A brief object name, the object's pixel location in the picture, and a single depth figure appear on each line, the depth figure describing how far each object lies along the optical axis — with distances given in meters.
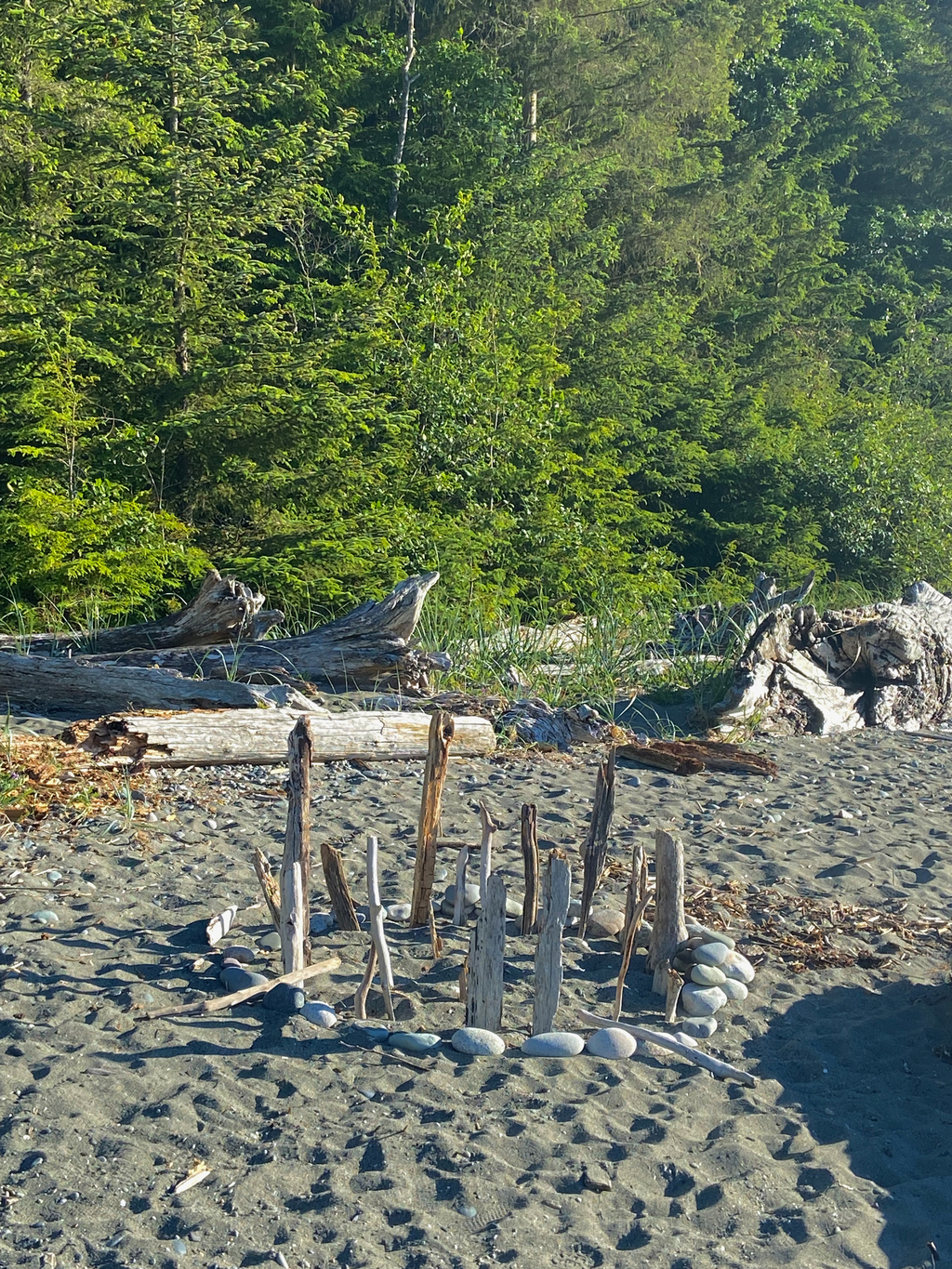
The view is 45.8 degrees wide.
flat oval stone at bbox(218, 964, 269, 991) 3.37
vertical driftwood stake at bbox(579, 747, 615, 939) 3.97
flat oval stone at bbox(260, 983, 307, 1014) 3.28
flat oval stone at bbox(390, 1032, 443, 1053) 3.16
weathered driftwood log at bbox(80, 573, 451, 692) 6.98
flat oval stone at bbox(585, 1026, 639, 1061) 3.22
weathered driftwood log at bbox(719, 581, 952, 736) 7.90
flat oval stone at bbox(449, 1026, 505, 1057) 3.15
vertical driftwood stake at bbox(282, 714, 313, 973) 3.32
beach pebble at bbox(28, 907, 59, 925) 3.76
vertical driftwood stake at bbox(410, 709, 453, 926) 3.83
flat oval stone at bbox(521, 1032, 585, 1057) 3.19
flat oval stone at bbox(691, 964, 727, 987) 3.62
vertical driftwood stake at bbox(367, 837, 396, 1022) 3.18
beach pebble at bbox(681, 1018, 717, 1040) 3.42
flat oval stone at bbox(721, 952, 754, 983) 3.75
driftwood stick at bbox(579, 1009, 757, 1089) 3.18
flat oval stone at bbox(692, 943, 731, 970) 3.71
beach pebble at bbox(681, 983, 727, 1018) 3.53
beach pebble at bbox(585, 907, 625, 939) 4.06
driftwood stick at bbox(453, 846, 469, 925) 3.90
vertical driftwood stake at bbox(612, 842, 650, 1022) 3.45
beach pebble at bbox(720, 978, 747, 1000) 3.66
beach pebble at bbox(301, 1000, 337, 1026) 3.23
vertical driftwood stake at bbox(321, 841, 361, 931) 3.78
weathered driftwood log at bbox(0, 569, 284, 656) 7.29
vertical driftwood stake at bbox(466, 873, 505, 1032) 3.11
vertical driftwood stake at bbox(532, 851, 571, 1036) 3.09
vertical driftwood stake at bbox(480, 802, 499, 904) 3.52
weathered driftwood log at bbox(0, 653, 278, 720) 6.08
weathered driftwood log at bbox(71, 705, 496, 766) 5.33
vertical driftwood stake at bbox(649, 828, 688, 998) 3.59
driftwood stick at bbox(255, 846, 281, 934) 3.66
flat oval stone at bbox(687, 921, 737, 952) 3.85
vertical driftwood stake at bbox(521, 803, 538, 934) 3.80
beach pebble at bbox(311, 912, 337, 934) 3.88
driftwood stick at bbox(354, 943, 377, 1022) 3.21
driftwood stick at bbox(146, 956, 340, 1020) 3.10
